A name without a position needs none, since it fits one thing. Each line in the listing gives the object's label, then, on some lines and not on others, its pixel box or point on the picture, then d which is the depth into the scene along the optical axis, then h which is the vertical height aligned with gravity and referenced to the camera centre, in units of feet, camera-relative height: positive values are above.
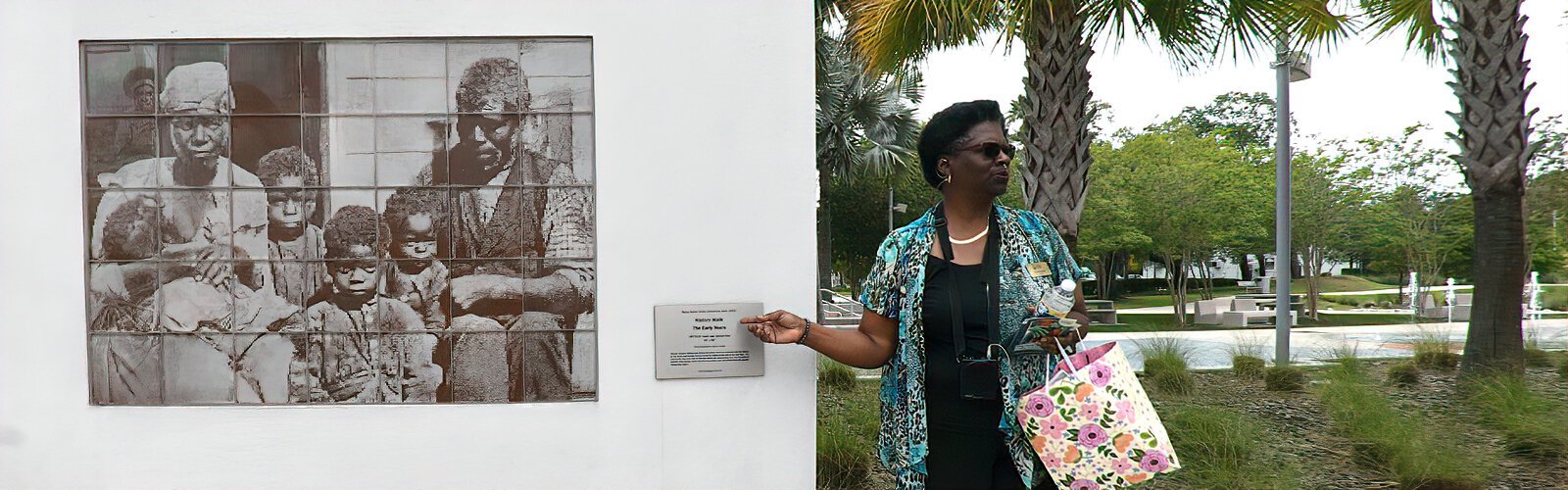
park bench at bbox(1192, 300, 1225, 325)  84.05 -7.90
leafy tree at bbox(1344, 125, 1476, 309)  71.77 +1.84
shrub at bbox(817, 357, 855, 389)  27.40 -4.62
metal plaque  9.04 -1.15
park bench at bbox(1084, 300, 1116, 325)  84.64 -8.00
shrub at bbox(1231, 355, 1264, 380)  30.01 -4.82
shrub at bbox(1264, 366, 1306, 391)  27.45 -4.82
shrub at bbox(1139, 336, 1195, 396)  26.37 -4.29
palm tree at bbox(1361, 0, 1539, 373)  23.09 +2.10
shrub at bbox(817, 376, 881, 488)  17.93 -4.69
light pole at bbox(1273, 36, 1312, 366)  30.42 +1.74
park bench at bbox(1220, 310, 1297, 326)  78.18 -8.02
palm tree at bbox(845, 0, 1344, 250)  20.56 +5.01
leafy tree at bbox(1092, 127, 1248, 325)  89.61 +4.38
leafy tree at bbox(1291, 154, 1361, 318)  80.94 +2.26
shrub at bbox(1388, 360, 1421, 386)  27.32 -4.68
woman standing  8.12 -0.82
